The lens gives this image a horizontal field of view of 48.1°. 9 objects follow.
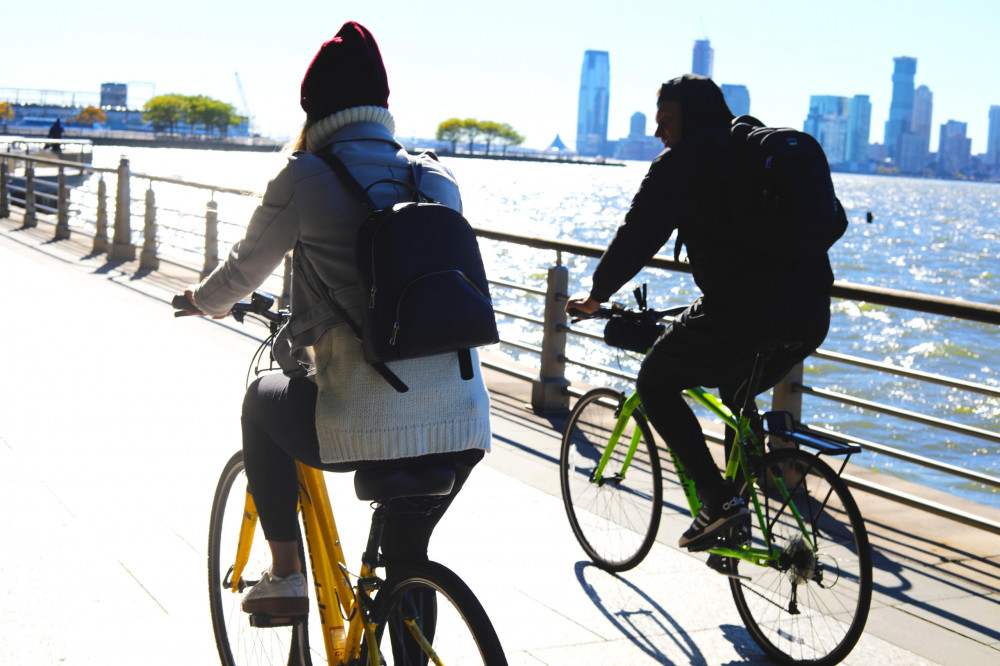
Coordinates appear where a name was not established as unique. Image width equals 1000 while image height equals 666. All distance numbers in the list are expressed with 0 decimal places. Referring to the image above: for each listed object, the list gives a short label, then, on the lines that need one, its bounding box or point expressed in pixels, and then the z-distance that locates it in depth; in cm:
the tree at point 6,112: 15038
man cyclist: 363
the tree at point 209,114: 18350
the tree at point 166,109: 17988
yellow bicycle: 231
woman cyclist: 248
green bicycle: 352
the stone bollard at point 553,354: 741
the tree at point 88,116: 17438
